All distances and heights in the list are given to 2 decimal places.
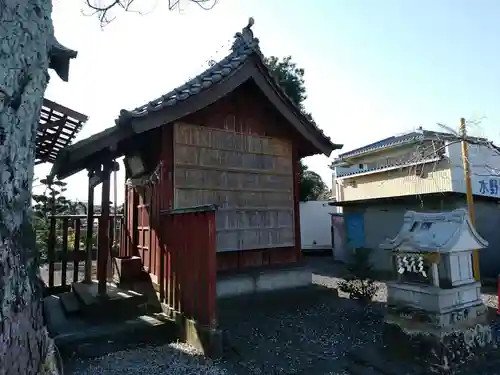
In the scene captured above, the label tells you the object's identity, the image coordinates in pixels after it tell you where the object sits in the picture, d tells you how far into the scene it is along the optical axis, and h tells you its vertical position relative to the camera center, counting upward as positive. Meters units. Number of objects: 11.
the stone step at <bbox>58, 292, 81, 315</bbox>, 6.38 -1.31
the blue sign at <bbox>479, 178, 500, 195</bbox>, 16.36 +1.50
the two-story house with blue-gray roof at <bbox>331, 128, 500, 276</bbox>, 13.27 +1.69
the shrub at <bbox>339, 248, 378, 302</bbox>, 7.99 -1.25
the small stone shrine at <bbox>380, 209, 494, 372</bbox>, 4.78 -1.05
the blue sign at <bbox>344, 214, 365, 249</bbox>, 16.70 -0.31
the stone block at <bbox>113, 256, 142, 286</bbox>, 7.40 -0.82
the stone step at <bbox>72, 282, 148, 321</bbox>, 6.08 -1.26
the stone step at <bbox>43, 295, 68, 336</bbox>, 5.63 -1.44
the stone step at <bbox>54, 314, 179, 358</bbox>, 5.10 -1.55
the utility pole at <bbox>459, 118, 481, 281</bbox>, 9.77 +1.14
